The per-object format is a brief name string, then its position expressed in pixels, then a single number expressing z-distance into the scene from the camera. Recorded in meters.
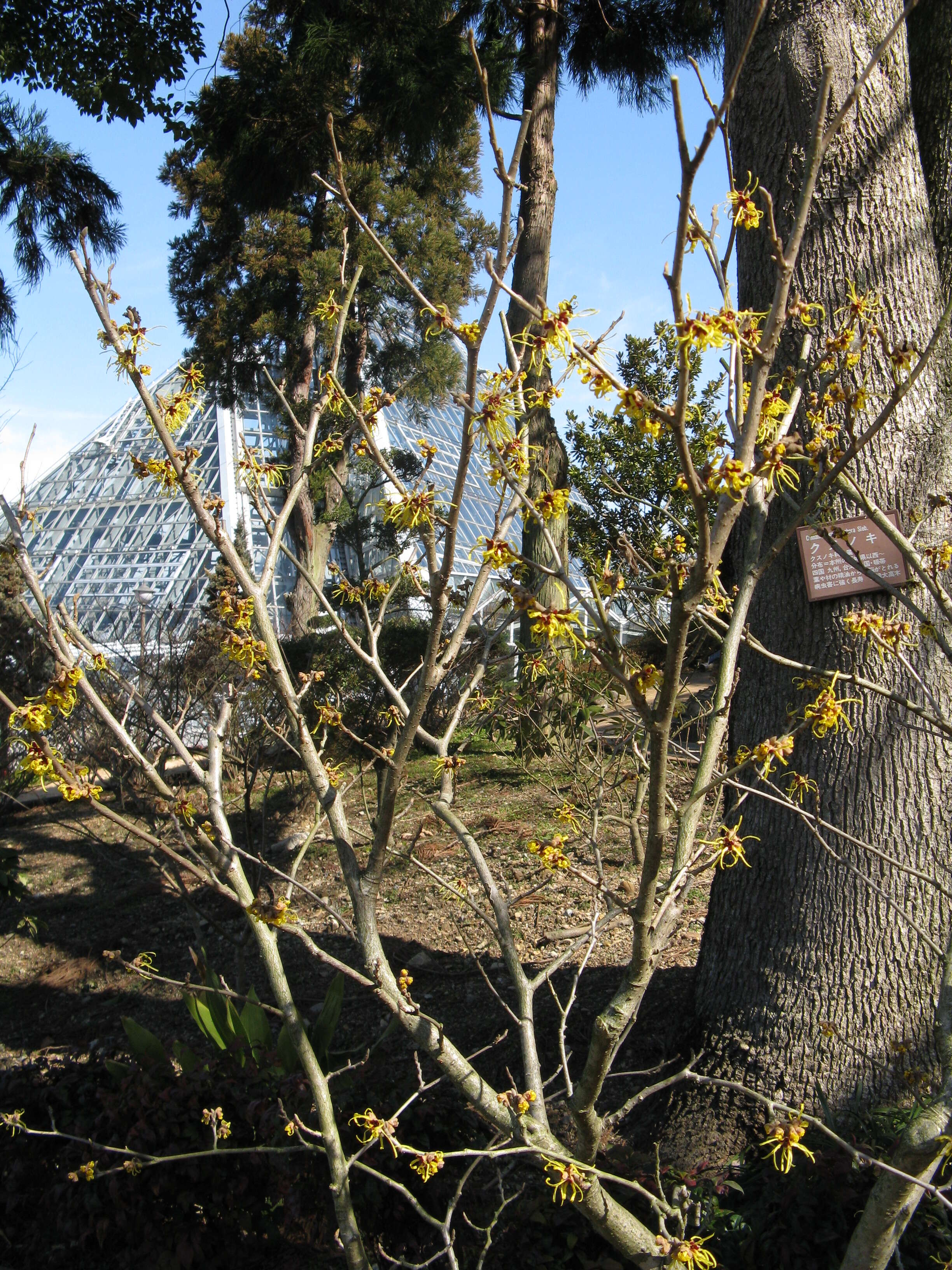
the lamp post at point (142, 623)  4.85
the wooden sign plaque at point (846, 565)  2.50
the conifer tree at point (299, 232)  9.89
